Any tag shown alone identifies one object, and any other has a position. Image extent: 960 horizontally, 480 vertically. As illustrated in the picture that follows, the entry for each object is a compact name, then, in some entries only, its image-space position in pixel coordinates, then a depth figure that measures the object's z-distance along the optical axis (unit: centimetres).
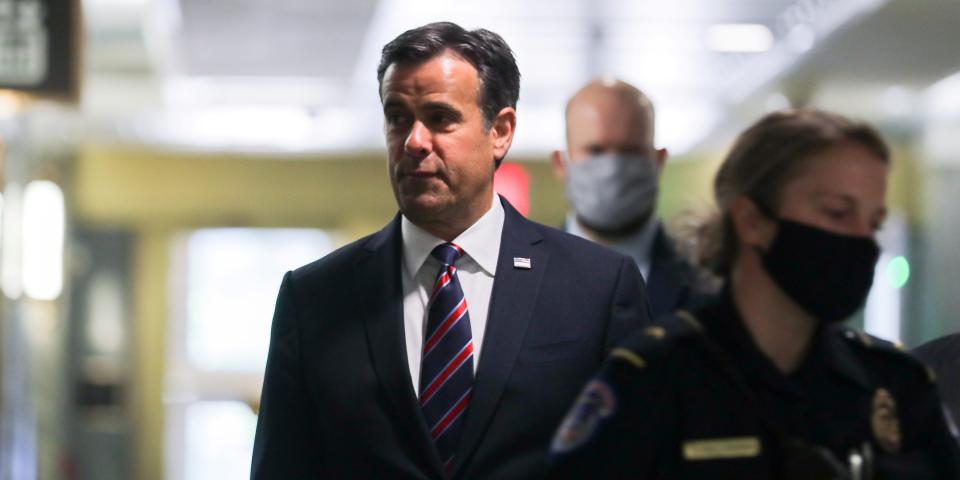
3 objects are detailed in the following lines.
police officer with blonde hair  346
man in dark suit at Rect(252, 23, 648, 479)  370
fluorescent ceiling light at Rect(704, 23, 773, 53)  1059
